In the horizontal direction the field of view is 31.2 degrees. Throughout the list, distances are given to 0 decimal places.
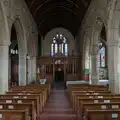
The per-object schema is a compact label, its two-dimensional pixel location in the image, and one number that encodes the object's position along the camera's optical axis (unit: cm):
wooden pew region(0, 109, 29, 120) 430
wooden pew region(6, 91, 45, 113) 874
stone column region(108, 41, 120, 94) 1141
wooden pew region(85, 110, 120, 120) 417
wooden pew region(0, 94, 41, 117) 651
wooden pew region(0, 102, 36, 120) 545
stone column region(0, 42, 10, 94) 1111
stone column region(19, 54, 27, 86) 1600
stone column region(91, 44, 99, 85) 1666
